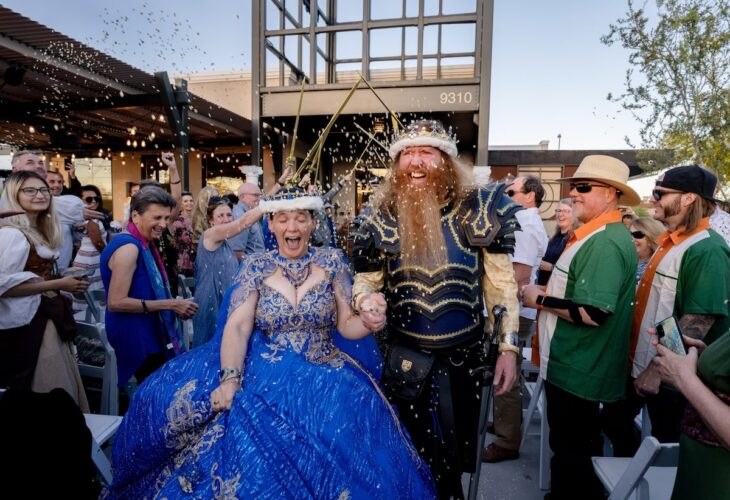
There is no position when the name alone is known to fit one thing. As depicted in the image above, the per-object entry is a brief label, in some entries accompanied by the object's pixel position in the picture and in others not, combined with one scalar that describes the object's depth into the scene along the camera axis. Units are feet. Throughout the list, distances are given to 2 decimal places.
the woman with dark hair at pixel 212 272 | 11.85
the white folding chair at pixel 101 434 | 6.37
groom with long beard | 6.75
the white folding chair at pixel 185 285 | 16.42
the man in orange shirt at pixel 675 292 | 7.42
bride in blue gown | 5.52
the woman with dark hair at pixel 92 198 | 19.61
